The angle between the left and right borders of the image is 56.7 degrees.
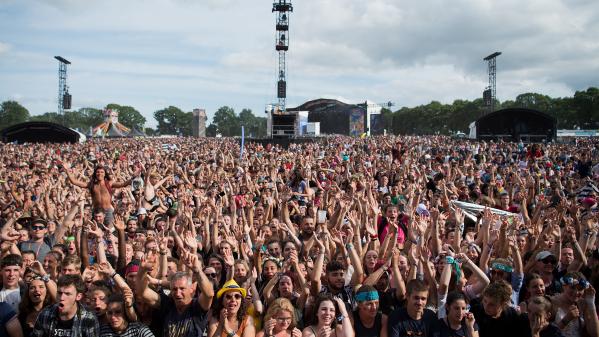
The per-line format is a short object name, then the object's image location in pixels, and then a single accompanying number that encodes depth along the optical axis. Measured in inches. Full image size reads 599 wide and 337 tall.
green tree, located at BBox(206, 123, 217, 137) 5447.8
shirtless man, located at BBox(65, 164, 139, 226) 340.5
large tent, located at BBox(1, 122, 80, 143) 1604.3
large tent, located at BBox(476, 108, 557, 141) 1440.7
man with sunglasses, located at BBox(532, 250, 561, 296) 211.4
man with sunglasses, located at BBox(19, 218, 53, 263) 252.7
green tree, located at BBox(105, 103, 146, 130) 6264.8
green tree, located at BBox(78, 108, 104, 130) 5628.9
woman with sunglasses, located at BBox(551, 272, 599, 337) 167.2
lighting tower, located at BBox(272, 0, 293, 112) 1975.9
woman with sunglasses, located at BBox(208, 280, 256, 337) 165.2
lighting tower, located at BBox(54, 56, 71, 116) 2464.3
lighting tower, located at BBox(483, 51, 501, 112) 2242.9
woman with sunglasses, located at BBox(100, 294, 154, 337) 160.9
